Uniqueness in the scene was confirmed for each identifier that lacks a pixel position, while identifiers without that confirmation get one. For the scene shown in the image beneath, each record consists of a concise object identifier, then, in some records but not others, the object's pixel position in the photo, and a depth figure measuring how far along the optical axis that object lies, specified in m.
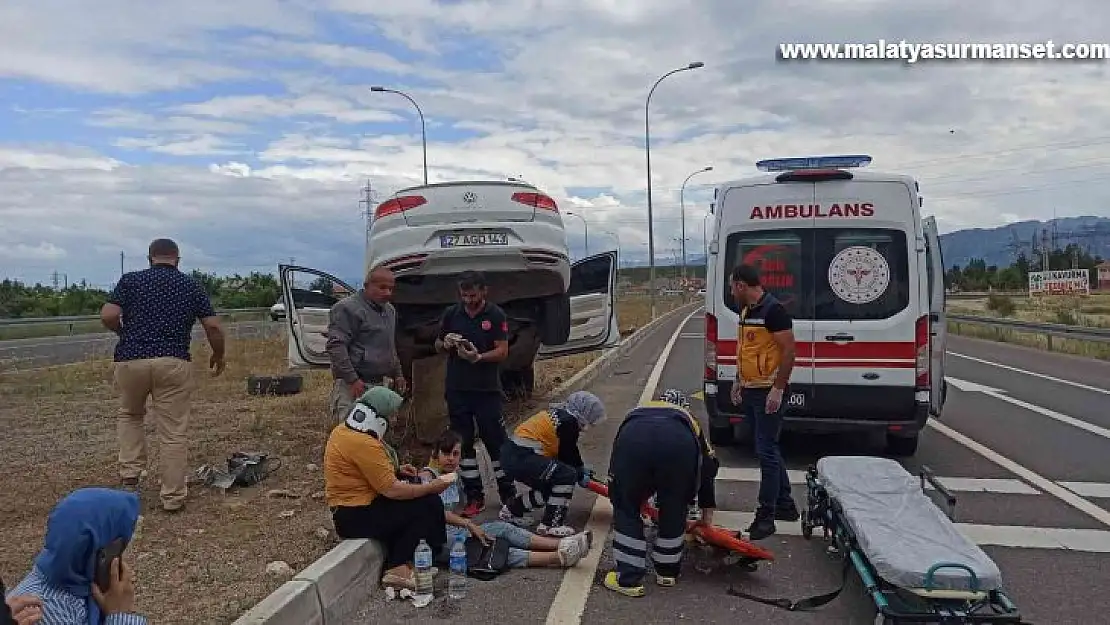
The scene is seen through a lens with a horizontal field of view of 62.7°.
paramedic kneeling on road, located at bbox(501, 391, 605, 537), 5.78
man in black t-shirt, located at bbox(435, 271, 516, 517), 6.49
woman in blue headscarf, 2.71
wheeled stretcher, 3.95
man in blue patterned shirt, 6.14
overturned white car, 7.80
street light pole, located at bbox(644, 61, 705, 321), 39.22
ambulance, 7.66
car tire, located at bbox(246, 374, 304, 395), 12.68
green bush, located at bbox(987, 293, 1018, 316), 39.41
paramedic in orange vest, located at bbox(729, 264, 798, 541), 5.93
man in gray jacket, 6.68
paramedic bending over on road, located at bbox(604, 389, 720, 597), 4.81
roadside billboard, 56.22
